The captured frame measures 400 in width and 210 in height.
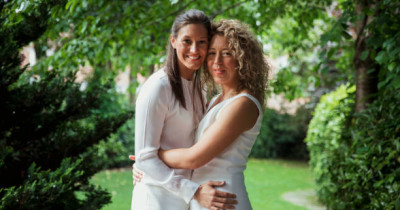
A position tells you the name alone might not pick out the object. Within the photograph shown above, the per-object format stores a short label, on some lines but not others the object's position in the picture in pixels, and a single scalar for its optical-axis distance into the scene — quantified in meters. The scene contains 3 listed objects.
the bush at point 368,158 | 3.02
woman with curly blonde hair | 2.12
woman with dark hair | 2.17
